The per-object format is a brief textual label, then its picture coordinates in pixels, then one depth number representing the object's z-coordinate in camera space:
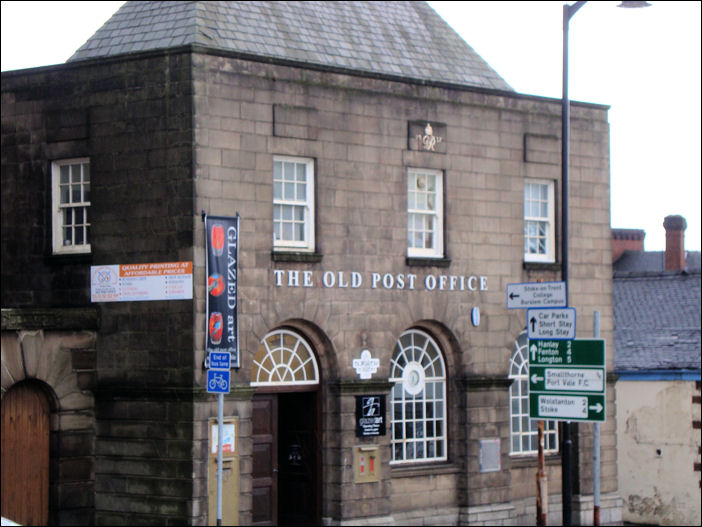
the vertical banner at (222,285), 21.52
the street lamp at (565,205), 20.05
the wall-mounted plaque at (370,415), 23.53
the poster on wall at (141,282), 21.54
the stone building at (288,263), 21.83
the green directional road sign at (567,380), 19.05
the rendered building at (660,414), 28.36
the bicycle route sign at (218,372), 19.27
